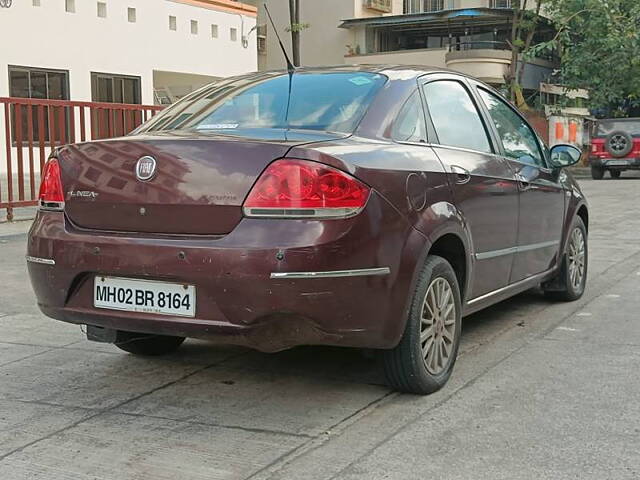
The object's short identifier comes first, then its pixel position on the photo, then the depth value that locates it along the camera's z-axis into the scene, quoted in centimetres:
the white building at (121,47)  2195
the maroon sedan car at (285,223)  355
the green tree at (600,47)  2852
